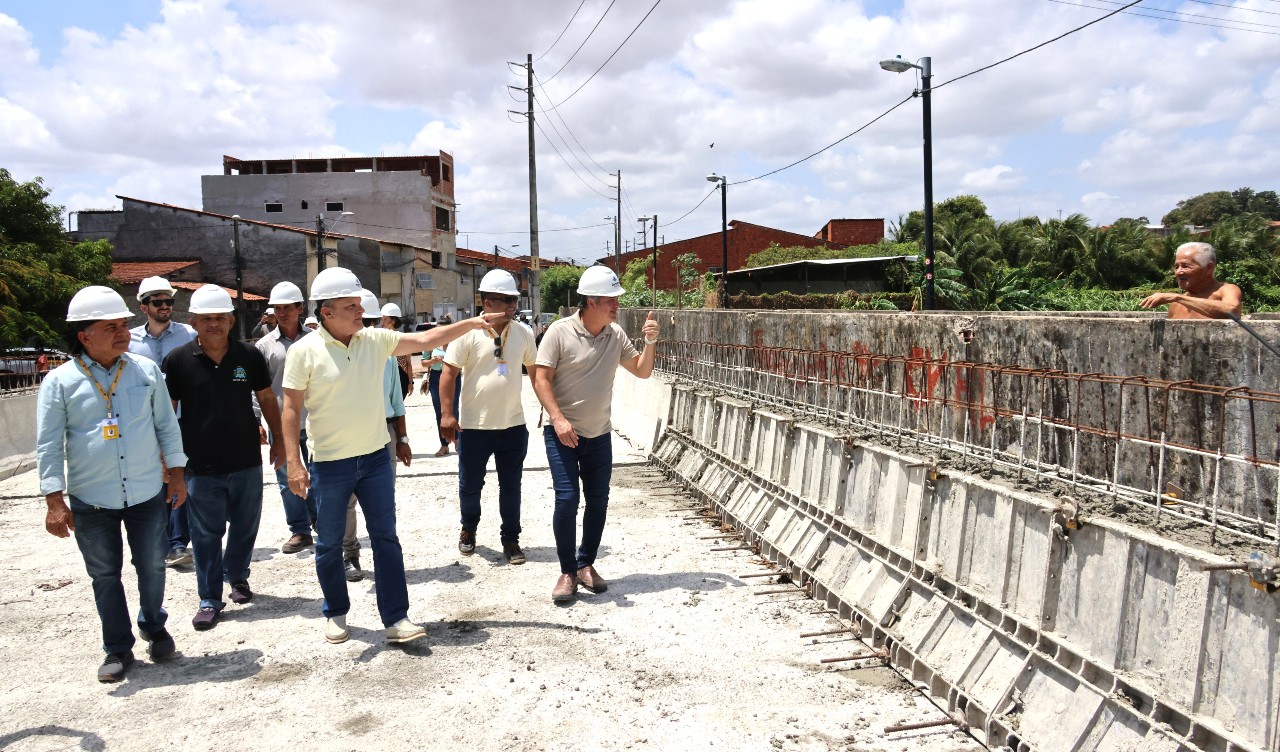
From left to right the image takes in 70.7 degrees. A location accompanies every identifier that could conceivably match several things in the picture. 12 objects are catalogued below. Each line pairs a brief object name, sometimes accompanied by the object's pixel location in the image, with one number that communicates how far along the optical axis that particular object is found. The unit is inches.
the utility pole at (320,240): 1471.5
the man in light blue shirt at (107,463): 174.1
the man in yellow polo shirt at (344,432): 186.7
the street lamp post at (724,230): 1190.1
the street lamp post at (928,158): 586.9
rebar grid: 140.9
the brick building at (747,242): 2262.6
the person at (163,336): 247.0
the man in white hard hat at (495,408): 246.5
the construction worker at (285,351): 253.6
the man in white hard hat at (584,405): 220.2
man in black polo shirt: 209.0
